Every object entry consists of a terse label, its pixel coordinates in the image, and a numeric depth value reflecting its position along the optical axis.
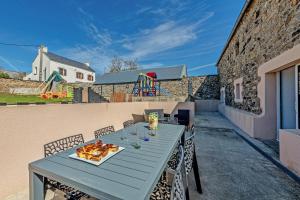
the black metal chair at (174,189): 1.02
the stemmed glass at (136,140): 1.81
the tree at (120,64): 30.11
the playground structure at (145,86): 11.32
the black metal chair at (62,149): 1.59
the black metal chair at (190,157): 1.94
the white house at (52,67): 19.86
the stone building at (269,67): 3.55
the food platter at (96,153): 1.38
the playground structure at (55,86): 8.72
